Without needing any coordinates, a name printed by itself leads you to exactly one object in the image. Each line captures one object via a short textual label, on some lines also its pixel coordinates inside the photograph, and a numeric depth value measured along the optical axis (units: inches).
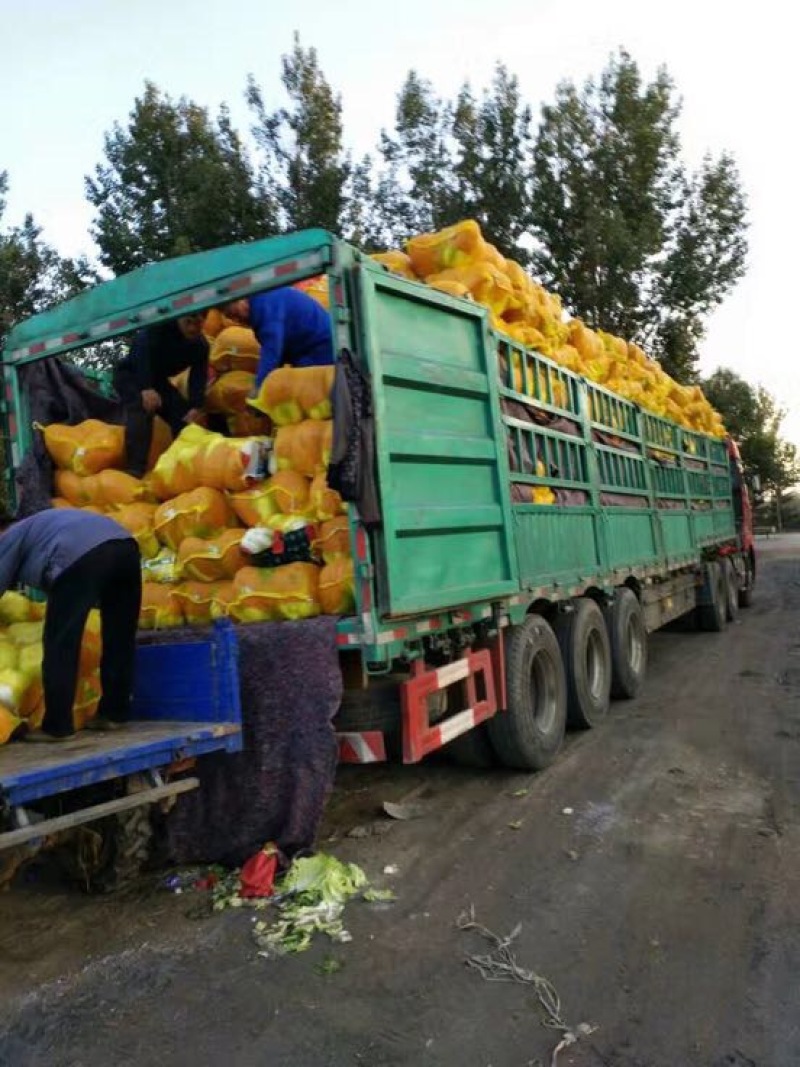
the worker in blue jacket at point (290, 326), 178.9
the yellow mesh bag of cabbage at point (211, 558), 161.5
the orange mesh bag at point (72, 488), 187.9
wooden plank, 101.9
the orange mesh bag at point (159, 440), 194.9
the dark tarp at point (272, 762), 139.8
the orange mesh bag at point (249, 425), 189.2
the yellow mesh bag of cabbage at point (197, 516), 165.9
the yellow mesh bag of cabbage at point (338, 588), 147.8
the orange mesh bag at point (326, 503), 153.5
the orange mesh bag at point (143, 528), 177.9
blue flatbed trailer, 105.6
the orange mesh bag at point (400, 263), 214.7
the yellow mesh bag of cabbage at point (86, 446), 187.3
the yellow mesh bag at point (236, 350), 197.2
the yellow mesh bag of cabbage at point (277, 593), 150.8
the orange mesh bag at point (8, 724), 123.3
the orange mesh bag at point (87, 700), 141.3
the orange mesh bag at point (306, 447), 158.1
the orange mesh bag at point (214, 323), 203.8
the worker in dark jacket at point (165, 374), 195.9
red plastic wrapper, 134.8
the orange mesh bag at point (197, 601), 164.9
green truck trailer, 143.8
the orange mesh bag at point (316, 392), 160.6
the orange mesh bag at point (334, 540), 150.8
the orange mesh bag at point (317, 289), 199.5
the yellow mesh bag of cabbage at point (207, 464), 164.7
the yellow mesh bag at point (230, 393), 195.3
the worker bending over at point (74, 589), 129.0
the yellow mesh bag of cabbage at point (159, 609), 169.8
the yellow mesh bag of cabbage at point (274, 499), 158.4
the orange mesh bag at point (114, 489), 183.6
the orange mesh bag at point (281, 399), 163.6
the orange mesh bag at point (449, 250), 207.3
